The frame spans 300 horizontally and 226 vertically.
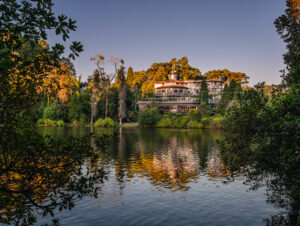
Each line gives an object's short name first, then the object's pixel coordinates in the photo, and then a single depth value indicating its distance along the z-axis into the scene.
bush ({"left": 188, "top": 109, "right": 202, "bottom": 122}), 79.29
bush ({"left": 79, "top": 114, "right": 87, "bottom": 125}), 82.19
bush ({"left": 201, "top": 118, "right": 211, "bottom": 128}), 77.21
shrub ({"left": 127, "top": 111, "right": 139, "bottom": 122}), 87.49
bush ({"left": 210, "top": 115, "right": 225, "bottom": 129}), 73.91
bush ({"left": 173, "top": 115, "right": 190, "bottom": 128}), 79.47
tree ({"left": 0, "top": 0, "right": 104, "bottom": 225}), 6.14
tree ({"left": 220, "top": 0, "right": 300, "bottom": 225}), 10.45
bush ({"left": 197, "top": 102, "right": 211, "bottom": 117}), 81.44
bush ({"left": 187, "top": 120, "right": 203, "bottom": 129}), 77.91
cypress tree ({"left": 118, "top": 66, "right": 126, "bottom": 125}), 83.13
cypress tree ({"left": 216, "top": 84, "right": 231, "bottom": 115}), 76.94
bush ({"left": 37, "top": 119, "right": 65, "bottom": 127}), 80.19
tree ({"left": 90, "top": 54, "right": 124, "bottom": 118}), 82.95
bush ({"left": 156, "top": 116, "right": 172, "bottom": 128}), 81.31
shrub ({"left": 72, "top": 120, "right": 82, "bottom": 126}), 81.50
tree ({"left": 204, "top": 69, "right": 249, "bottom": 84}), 126.00
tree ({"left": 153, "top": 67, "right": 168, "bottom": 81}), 129.12
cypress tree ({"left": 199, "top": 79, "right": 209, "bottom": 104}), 90.14
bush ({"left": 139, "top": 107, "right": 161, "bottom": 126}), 80.94
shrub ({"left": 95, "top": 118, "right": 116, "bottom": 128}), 79.17
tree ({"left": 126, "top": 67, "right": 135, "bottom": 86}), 129.50
